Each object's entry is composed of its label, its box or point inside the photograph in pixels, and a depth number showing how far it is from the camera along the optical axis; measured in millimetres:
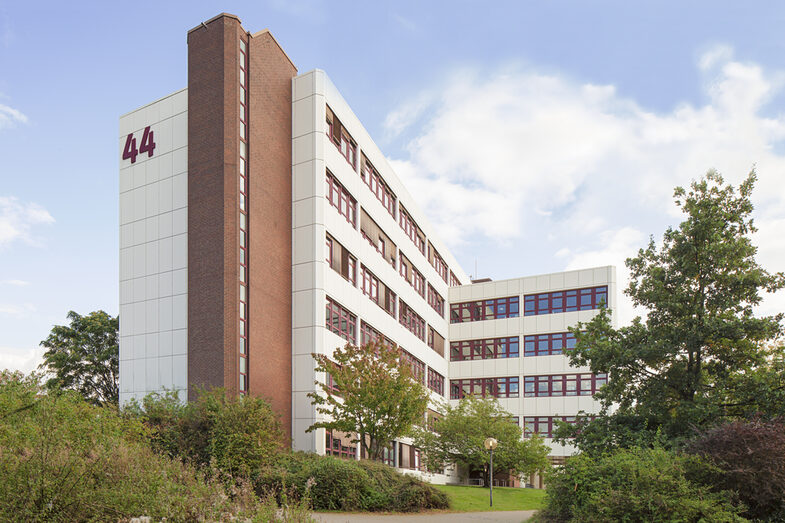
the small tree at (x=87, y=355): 42438
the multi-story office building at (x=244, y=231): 27672
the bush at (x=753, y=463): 13312
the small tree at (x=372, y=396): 25891
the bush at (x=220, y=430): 22281
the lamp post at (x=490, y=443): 29116
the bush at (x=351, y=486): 19656
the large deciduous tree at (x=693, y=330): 19688
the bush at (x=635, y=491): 13023
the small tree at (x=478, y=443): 37031
